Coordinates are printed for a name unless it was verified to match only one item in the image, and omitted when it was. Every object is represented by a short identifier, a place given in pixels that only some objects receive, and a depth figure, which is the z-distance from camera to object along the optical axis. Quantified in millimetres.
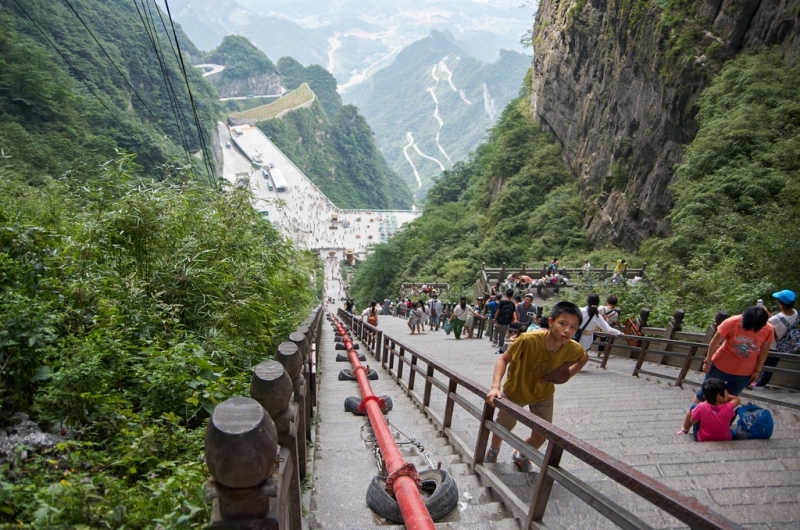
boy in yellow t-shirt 3156
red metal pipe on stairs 2195
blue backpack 3844
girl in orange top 4121
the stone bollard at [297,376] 2451
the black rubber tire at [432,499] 2615
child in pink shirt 3846
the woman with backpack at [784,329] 5316
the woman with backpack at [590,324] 6926
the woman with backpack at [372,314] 13211
